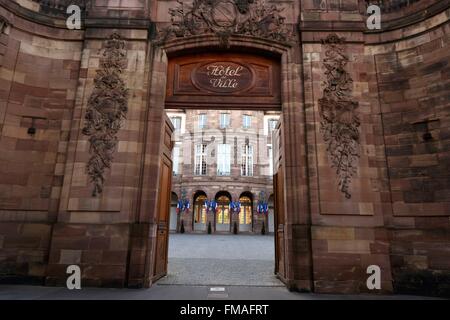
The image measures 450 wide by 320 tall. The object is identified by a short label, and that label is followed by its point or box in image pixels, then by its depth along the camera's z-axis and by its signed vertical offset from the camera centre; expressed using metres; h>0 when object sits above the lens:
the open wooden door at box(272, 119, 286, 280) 7.14 +0.44
